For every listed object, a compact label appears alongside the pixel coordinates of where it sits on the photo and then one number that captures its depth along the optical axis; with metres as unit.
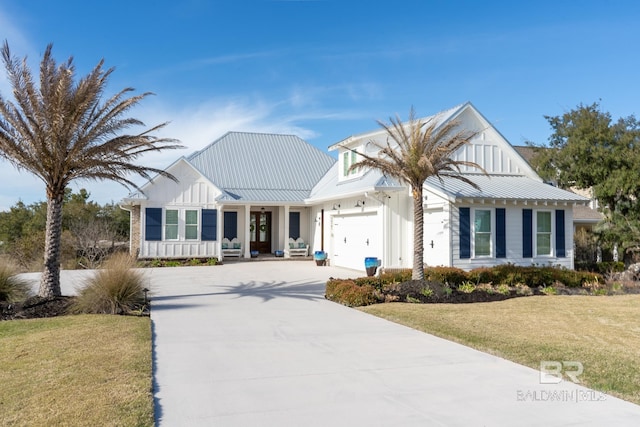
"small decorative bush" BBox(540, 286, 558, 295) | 14.28
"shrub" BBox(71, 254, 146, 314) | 10.62
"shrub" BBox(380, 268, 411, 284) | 13.88
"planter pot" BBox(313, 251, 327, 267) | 22.36
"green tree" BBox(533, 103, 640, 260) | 19.44
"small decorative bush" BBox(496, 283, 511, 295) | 13.80
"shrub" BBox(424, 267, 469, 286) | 14.16
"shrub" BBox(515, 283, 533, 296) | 14.11
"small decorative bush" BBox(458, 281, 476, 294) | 13.66
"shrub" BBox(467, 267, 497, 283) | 14.62
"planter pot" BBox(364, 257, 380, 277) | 17.09
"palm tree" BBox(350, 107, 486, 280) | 13.28
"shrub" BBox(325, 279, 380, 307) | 11.84
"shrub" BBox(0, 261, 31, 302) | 11.58
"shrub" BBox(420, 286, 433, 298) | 12.59
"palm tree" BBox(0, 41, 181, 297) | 11.48
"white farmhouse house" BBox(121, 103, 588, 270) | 17.48
